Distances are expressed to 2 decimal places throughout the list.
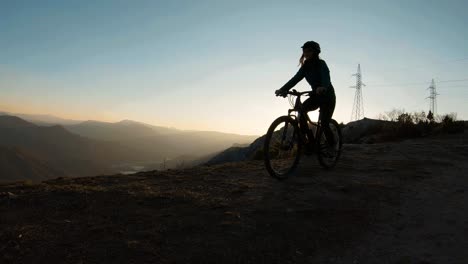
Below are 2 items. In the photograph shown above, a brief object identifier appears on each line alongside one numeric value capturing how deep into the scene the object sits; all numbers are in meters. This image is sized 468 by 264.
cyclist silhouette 7.21
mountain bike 6.79
